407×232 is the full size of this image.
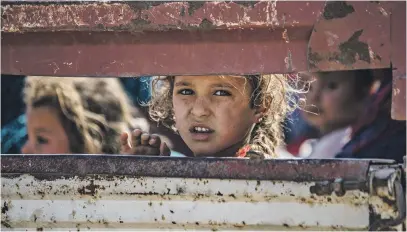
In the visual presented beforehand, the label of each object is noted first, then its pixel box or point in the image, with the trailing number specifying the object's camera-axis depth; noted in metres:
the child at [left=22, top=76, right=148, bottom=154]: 8.41
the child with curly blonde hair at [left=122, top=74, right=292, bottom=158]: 6.38
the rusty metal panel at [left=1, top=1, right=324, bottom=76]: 4.33
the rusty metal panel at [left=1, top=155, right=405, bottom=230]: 4.08
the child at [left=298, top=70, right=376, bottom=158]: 7.82
